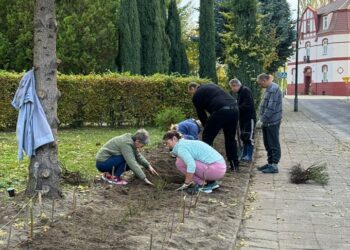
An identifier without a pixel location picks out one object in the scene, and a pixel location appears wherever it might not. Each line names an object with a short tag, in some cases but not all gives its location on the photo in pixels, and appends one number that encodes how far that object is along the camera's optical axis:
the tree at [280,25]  30.59
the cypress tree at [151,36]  30.67
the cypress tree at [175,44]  34.84
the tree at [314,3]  84.07
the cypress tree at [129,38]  29.03
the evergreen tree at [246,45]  22.92
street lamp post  34.76
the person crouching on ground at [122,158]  7.57
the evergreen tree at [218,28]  32.44
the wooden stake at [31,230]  4.88
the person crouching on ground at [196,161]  7.22
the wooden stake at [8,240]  4.57
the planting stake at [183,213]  5.85
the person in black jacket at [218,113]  9.07
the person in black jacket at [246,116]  10.65
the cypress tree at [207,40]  30.25
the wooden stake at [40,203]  5.80
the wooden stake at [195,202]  6.58
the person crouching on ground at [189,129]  9.29
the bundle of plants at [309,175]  9.05
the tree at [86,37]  28.20
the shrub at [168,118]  16.72
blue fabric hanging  6.37
